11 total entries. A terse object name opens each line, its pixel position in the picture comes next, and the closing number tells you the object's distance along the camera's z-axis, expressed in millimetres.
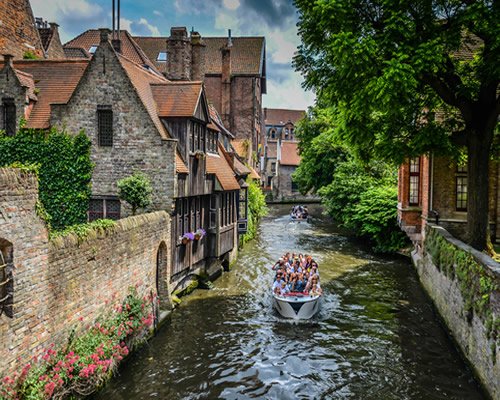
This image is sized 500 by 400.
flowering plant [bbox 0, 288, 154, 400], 7656
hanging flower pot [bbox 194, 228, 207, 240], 18119
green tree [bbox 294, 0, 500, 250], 12359
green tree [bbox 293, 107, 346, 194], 42469
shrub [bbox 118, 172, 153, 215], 14625
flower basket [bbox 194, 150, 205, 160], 17445
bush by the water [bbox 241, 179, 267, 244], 31203
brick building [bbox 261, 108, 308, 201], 71625
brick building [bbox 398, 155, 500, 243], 19984
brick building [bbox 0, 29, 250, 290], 15898
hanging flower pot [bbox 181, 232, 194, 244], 16734
